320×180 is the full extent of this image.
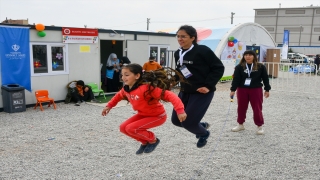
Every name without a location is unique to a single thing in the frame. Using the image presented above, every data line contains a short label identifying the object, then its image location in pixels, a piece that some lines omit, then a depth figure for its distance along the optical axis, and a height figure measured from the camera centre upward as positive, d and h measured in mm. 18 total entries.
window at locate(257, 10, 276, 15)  62469 +9429
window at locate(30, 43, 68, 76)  10312 -129
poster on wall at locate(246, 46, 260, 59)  20867 +670
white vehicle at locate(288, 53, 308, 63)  30578 +258
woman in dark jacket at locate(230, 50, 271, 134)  6574 -508
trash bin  9281 -1327
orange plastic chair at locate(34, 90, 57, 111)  9961 -1385
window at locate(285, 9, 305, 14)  60812 +9300
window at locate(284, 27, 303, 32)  59300 +5755
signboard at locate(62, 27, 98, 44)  10781 +737
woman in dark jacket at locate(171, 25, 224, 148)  3926 -190
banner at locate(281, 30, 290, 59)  24141 +1023
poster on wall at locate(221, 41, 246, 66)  18656 +380
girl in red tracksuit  3672 -500
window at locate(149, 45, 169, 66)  14295 +180
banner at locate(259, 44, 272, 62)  21403 +356
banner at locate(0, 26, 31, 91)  9398 -39
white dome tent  18359 +1113
